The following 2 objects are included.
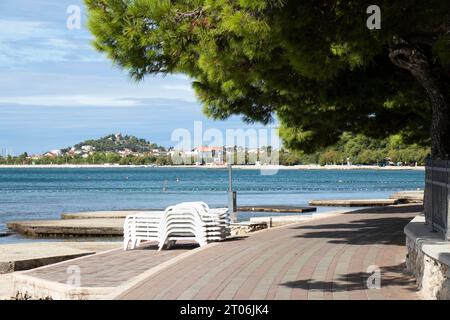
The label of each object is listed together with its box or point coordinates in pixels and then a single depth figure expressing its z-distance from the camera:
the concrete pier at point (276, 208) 38.38
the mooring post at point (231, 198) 22.33
